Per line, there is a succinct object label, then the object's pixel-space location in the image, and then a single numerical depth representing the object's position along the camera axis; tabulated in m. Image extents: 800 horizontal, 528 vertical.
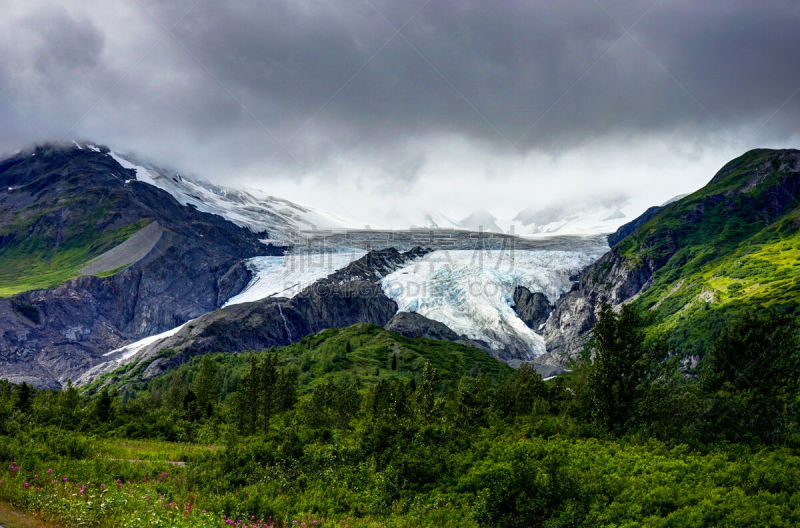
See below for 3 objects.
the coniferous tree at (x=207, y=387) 81.11
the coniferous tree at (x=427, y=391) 50.33
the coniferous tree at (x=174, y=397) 89.43
